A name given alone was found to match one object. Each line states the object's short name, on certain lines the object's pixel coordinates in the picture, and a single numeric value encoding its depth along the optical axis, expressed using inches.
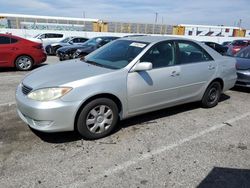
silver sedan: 139.9
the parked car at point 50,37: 775.7
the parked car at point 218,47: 804.0
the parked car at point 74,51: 497.7
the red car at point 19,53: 370.0
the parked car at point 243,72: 275.3
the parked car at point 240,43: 713.8
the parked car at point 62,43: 697.5
